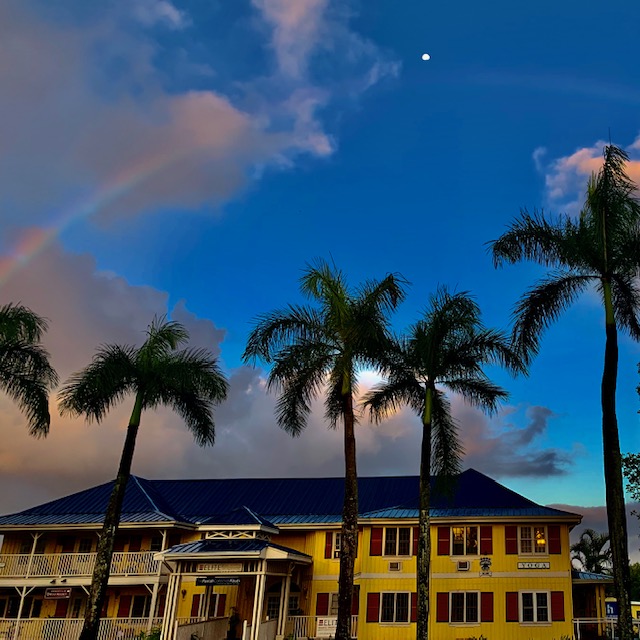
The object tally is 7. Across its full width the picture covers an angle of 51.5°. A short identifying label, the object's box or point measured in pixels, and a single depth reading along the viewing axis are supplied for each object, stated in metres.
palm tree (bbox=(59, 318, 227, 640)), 25.91
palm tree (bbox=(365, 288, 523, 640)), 25.91
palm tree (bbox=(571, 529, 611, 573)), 63.53
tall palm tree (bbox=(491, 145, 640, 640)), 19.86
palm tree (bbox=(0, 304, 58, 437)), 26.44
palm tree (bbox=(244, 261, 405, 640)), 23.75
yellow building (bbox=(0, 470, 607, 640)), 30.55
